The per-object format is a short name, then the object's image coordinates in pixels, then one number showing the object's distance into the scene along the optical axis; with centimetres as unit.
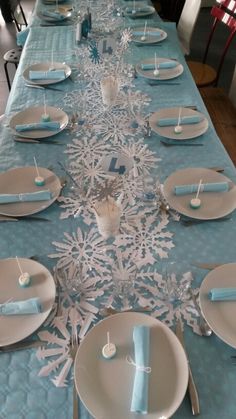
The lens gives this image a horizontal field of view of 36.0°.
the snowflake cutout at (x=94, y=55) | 163
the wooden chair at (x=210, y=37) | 222
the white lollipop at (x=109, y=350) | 79
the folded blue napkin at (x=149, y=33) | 210
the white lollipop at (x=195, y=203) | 111
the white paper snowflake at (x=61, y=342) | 79
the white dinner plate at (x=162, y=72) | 174
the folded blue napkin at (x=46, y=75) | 173
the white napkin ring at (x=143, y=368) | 75
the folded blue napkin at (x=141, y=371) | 70
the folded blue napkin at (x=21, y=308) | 86
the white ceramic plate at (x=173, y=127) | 139
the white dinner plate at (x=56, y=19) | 233
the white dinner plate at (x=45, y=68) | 173
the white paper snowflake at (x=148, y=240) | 101
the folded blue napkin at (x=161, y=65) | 178
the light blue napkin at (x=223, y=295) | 88
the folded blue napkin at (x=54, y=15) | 233
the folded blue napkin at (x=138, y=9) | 240
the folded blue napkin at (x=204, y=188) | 115
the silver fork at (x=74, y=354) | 73
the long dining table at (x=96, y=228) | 77
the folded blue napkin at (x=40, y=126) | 141
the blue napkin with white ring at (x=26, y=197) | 114
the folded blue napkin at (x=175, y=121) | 144
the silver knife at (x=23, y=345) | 82
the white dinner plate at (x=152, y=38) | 205
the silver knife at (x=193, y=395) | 72
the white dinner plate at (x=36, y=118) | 141
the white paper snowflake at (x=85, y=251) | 100
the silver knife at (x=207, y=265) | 98
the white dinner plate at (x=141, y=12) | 237
